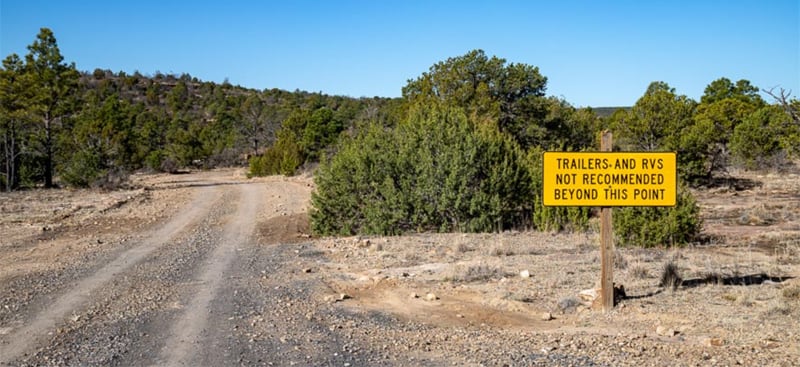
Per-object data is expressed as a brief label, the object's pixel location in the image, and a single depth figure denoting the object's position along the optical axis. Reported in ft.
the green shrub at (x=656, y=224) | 43.11
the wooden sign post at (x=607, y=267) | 26.03
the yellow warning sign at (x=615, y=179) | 26.32
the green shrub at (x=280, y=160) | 148.20
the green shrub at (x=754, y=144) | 117.70
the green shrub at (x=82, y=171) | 109.09
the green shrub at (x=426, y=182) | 51.06
